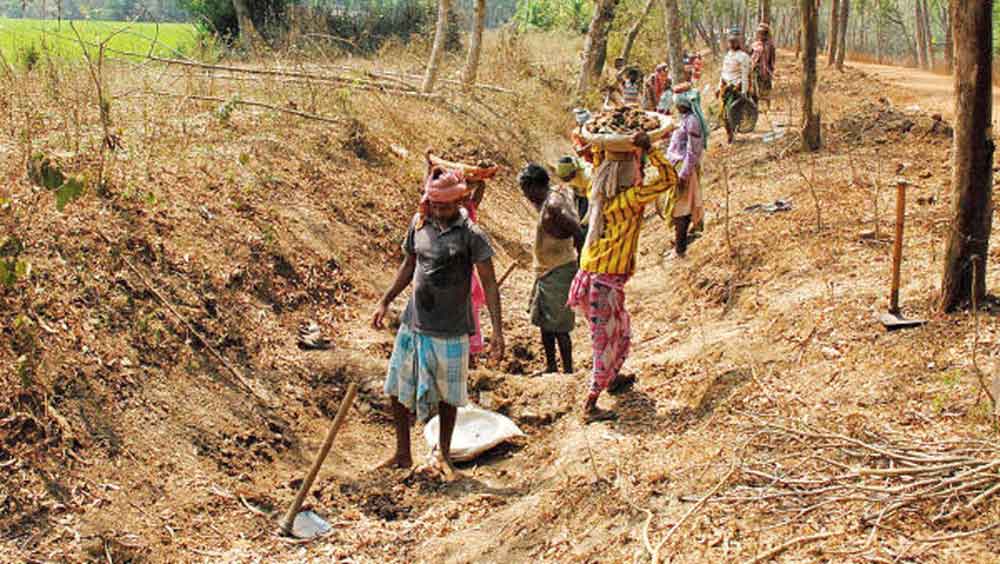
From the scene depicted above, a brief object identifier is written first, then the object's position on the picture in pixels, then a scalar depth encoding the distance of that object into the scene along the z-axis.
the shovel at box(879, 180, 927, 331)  5.43
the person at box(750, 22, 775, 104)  15.70
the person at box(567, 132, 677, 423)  5.40
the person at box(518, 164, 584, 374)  6.45
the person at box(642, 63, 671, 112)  17.70
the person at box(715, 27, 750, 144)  14.24
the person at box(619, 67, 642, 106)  12.65
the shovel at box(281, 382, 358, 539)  4.62
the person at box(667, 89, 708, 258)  9.05
